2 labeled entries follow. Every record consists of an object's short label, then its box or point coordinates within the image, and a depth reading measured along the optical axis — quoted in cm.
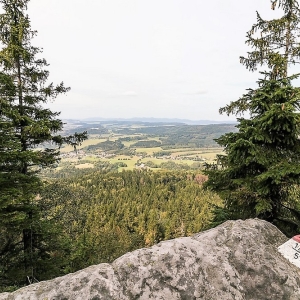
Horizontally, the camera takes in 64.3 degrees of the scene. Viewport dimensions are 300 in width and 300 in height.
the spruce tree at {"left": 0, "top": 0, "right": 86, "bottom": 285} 804
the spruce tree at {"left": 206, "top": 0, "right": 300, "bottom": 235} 628
